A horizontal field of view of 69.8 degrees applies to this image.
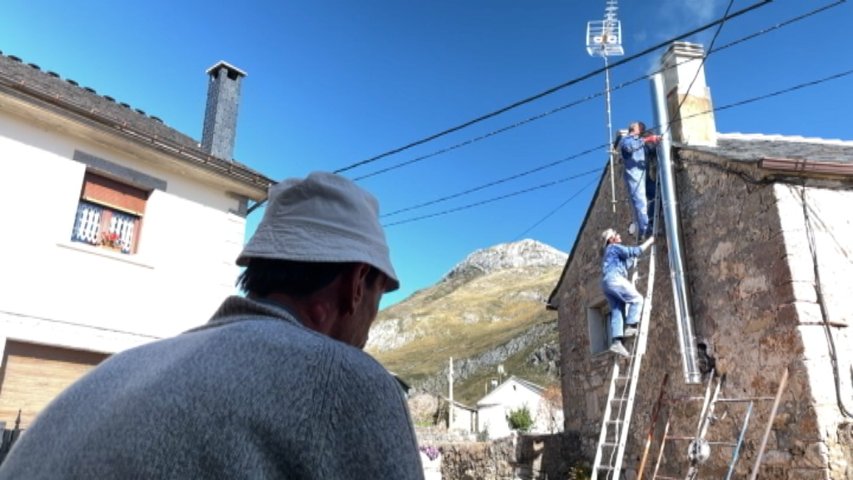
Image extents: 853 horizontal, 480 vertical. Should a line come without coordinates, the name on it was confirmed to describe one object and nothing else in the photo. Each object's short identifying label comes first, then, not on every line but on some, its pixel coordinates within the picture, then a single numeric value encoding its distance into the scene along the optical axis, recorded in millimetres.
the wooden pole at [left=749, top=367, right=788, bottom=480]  5812
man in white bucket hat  867
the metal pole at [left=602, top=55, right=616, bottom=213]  9156
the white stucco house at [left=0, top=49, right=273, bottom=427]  8078
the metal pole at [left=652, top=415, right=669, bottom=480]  7191
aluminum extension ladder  7215
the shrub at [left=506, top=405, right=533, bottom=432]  36219
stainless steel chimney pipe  7062
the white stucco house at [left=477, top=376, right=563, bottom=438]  44112
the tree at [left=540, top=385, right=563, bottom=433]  40875
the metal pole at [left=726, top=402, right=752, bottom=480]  6073
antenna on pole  9906
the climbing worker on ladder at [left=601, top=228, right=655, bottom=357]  7758
